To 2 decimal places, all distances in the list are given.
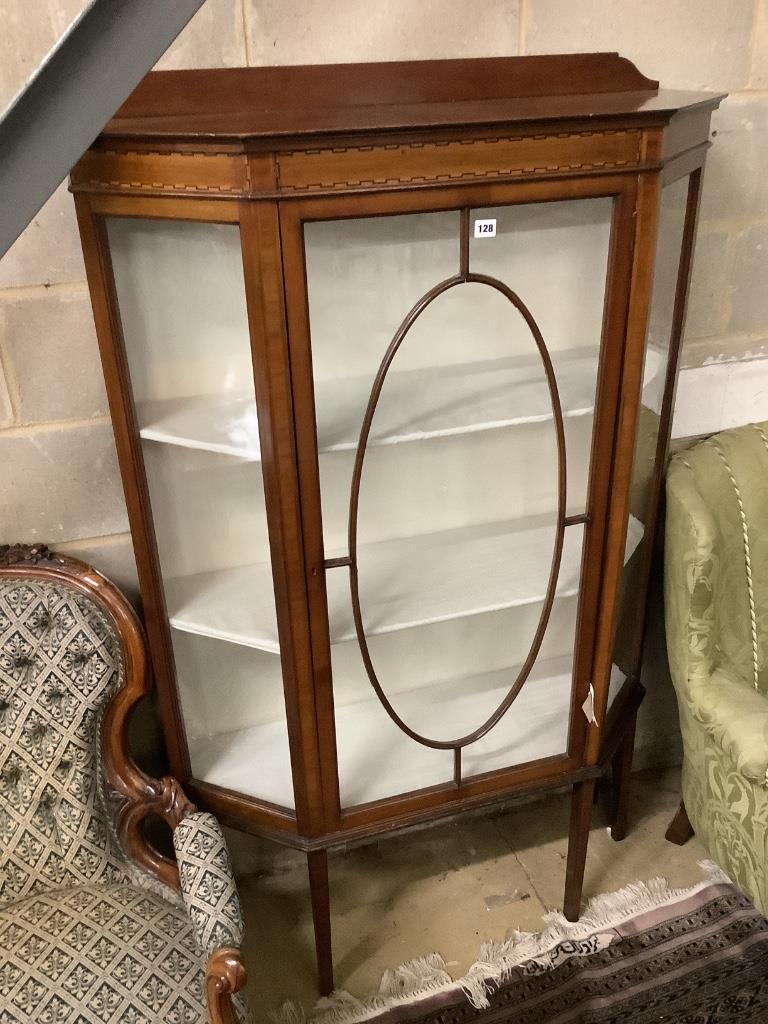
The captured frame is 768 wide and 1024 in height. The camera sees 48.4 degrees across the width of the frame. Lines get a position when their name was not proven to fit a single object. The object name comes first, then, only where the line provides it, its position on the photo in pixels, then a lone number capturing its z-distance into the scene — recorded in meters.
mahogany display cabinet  0.98
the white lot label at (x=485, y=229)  1.05
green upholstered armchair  1.40
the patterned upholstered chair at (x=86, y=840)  1.12
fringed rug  1.47
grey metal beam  0.46
